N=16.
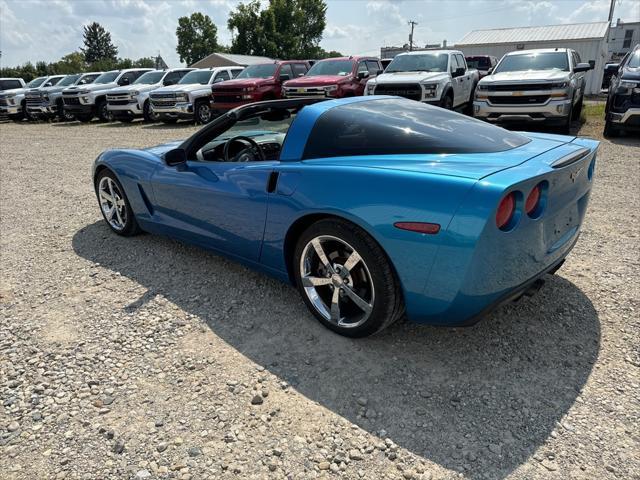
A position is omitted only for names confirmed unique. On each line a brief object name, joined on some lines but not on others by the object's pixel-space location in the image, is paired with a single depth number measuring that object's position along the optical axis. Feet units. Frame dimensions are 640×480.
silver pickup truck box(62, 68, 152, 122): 59.62
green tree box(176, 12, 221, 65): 256.52
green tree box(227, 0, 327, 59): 178.91
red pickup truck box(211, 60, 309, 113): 47.44
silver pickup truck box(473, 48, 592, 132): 31.99
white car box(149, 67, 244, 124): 49.75
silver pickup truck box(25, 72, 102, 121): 65.36
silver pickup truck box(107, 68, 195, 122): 54.85
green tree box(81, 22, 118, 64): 337.11
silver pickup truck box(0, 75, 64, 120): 70.79
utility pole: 220.76
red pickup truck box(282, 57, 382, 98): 43.50
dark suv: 30.19
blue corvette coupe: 7.54
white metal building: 91.56
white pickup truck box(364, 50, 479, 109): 35.47
